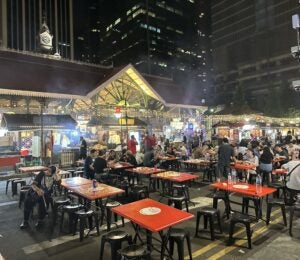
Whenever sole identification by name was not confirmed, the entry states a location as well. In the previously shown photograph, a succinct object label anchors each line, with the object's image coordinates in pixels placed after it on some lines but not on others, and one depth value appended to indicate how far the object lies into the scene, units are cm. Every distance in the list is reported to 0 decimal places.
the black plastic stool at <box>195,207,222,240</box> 570
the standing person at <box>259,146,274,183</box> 971
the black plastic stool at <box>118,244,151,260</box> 387
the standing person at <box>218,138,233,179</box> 1051
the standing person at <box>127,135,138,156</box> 1539
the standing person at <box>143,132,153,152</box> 1471
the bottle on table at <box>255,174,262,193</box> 598
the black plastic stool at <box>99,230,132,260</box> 447
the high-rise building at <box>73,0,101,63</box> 9006
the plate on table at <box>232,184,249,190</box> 633
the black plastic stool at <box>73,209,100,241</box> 590
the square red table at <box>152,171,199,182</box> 799
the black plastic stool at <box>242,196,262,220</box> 666
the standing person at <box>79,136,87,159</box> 1504
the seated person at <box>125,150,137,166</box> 1196
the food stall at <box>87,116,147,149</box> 1778
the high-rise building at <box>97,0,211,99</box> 8162
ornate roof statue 2039
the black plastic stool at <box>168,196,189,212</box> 661
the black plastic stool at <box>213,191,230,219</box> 685
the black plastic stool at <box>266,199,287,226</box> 638
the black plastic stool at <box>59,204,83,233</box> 627
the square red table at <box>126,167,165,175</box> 955
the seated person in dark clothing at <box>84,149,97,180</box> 1007
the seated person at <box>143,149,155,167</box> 1214
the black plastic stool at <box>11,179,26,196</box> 1025
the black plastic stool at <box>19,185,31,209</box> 842
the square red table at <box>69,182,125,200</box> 613
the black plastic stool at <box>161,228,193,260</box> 453
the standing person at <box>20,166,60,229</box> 689
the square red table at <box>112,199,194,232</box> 404
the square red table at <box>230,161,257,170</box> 981
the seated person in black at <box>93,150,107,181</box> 986
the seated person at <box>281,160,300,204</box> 666
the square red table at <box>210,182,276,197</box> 578
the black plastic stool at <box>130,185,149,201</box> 792
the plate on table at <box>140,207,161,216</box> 461
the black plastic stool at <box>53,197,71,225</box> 659
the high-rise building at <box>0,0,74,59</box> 5969
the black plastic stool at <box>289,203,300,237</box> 586
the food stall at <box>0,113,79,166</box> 1380
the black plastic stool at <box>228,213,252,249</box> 524
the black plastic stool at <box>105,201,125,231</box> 642
